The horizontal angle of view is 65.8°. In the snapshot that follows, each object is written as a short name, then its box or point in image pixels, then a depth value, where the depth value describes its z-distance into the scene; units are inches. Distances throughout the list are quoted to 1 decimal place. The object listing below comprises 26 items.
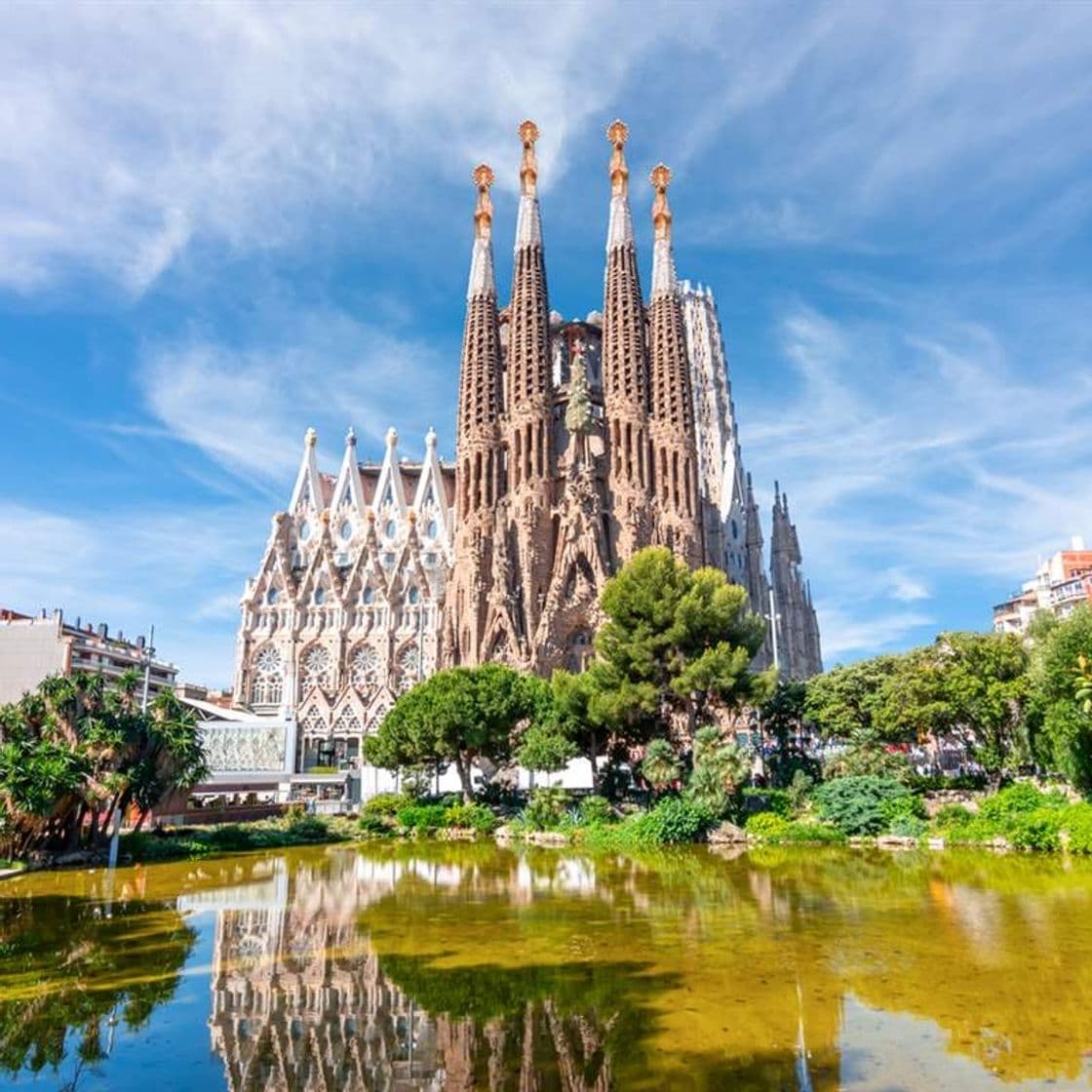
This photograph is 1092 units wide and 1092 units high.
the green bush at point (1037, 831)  839.7
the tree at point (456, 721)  1253.7
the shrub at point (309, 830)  1103.0
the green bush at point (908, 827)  940.6
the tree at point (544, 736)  1206.9
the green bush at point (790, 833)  973.2
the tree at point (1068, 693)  888.9
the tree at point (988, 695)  1119.0
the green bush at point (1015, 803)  918.4
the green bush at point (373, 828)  1182.9
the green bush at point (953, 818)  943.7
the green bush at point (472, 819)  1163.5
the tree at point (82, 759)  798.5
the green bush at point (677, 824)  1004.6
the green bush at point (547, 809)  1131.8
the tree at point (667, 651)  1189.1
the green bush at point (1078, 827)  813.9
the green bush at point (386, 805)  1239.5
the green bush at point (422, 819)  1181.1
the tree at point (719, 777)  1024.9
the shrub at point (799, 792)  1100.5
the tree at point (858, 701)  1216.2
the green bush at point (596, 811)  1107.3
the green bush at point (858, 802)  980.6
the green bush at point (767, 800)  1090.7
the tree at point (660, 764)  1101.7
